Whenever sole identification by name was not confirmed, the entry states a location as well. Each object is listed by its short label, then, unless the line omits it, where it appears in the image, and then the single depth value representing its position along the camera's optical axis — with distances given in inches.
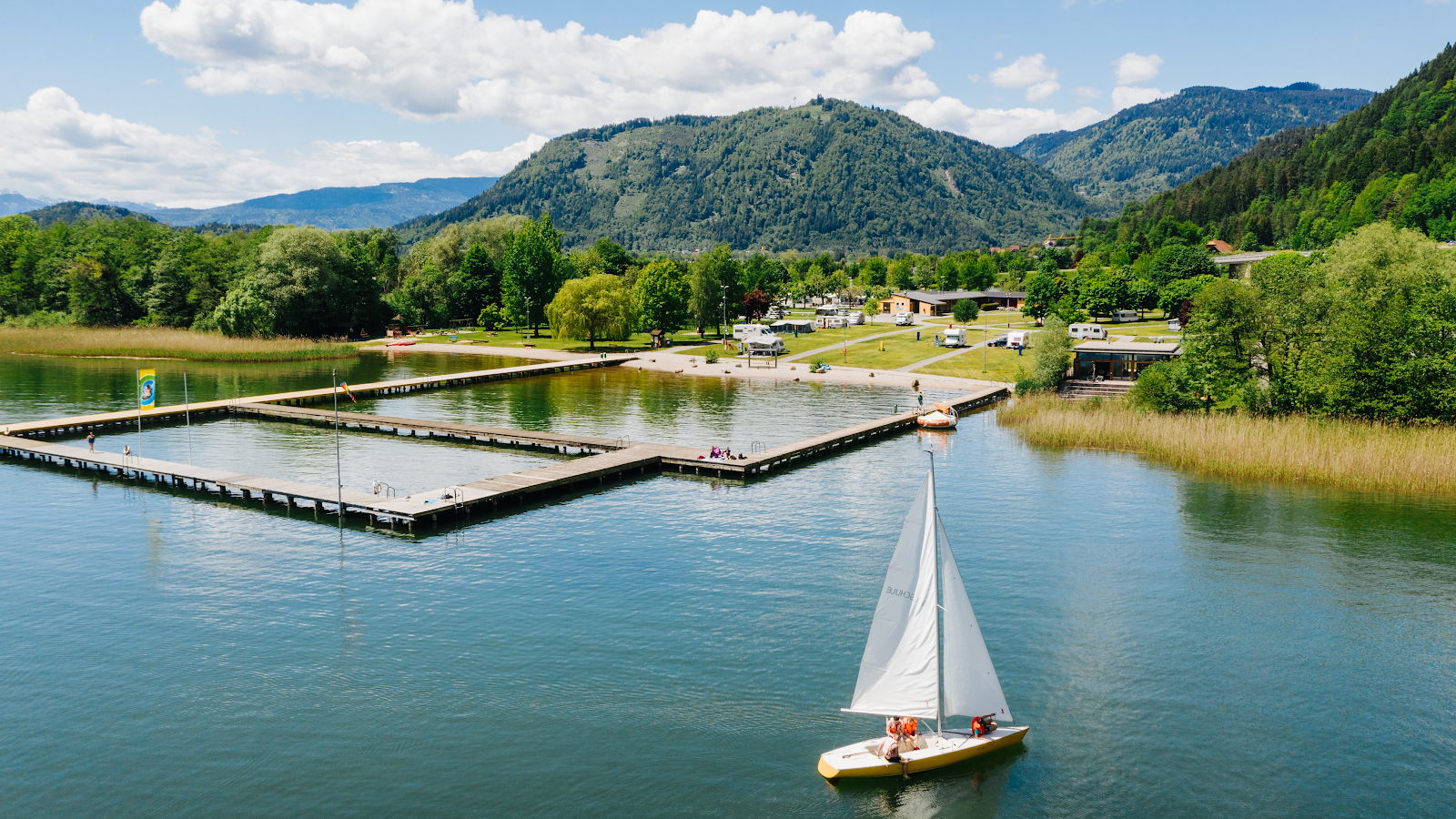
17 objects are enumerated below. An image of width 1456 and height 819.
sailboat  933.8
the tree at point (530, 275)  6023.6
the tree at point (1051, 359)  3462.1
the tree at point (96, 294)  6028.5
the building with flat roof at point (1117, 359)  3521.2
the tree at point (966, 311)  5772.6
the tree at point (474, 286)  6668.3
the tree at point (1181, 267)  6328.7
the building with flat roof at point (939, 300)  6845.5
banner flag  2301.9
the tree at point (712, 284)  5821.9
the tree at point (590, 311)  5334.6
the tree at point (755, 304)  6432.1
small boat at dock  2997.0
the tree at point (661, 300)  5644.7
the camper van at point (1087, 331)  4710.6
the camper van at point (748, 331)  5433.1
